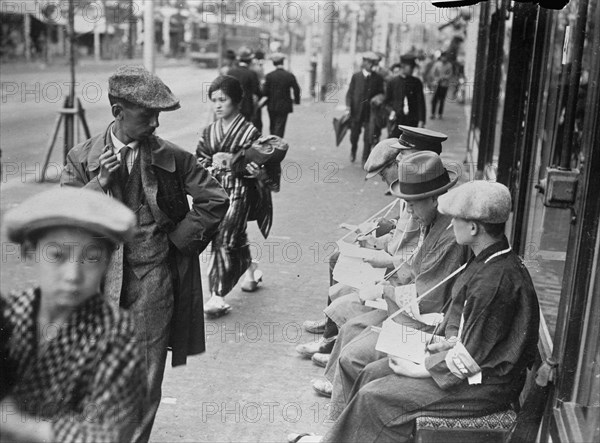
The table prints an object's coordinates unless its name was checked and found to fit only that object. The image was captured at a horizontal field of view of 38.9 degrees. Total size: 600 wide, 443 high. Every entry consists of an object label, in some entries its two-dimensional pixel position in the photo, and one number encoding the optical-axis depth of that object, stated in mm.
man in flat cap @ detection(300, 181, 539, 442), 3465
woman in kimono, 6234
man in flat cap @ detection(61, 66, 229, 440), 3705
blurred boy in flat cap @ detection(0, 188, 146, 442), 2006
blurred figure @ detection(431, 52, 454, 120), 21938
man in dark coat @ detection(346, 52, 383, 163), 14477
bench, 3523
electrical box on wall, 3699
